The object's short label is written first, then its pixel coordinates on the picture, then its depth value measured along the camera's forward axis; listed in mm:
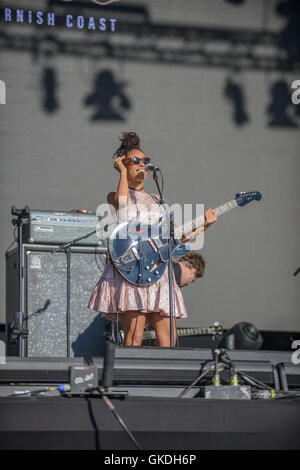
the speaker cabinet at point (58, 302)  10219
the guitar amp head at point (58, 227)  10492
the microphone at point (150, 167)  8609
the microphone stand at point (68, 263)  10070
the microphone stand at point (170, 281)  7947
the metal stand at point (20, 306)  9437
